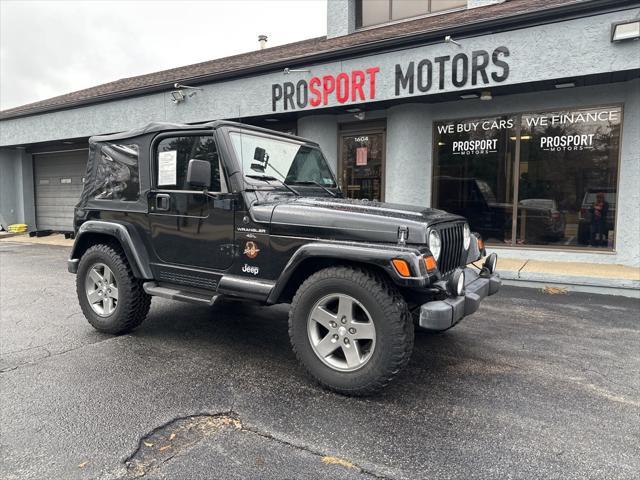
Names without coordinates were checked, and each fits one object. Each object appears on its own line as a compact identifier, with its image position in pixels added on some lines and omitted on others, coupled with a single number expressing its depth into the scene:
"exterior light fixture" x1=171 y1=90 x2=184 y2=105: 11.05
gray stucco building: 7.24
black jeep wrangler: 3.11
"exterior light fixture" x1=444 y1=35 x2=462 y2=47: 7.60
